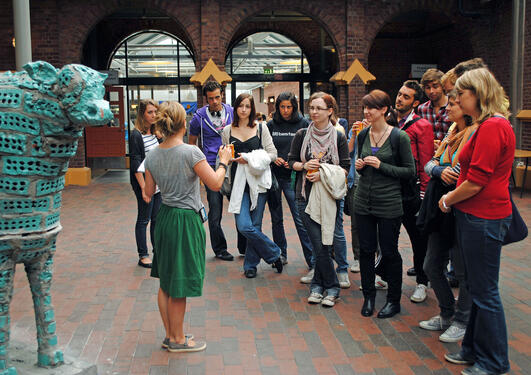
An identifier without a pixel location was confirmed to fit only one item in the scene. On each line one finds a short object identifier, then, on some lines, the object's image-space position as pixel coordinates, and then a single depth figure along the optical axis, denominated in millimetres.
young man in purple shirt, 6816
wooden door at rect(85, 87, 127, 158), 17562
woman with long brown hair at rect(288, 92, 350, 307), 5312
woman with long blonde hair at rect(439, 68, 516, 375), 3738
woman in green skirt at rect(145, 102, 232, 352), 4098
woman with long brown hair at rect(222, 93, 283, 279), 6105
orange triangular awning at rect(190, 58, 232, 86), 14414
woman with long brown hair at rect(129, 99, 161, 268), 6359
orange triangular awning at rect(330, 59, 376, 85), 15133
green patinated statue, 3105
